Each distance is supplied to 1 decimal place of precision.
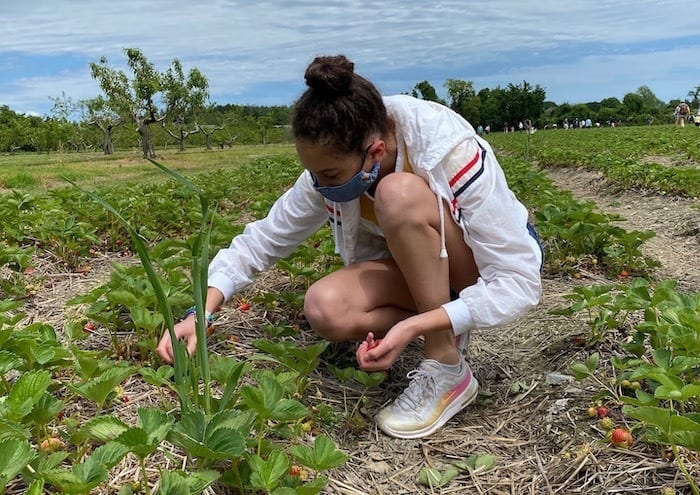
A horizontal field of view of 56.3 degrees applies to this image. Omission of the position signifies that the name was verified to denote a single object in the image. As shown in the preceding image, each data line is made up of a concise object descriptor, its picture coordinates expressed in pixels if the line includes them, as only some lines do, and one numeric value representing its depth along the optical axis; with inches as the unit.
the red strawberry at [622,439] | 69.0
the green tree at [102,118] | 1518.2
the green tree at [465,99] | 2876.5
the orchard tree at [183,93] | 1276.0
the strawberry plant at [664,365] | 55.8
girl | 77.0
